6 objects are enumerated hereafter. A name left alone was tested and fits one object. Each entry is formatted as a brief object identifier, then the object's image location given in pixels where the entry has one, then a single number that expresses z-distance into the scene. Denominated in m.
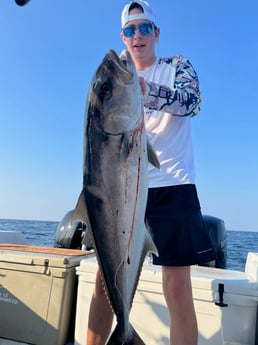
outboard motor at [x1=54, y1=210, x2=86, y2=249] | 4.82
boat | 2.64
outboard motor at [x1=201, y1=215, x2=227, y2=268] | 4.28
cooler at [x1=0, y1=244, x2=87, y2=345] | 3.26
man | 1.99
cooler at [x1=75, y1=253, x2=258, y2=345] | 2.63
